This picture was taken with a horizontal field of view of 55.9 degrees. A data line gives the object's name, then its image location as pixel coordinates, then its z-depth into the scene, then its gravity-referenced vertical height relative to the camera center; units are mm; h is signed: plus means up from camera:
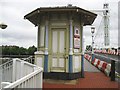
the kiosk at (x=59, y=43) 4867 +134
